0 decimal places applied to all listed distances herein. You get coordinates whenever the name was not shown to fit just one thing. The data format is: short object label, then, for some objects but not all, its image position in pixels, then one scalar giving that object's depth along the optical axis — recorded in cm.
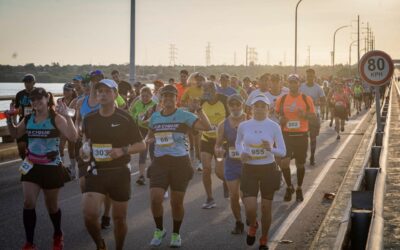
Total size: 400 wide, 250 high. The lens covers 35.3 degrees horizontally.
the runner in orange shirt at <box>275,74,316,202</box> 1003
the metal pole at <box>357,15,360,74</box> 7454
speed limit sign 1244
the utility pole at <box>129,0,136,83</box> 2031
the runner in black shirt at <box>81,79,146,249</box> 597
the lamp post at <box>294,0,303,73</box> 3539
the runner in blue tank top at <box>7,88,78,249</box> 645
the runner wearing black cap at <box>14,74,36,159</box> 1055
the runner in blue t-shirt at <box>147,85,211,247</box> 697
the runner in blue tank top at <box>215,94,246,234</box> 764
